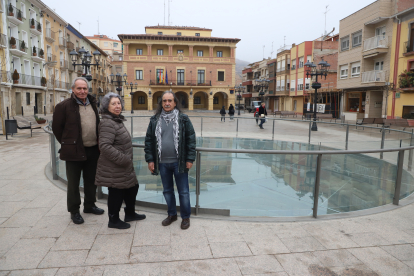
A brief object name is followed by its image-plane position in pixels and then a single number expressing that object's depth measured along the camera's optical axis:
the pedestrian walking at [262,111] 16.61
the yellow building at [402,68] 20.33
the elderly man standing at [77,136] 3.40
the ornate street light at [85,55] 13.91
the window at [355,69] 25.49
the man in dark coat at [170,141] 3.33
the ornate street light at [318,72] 17.28
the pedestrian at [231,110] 23.62
